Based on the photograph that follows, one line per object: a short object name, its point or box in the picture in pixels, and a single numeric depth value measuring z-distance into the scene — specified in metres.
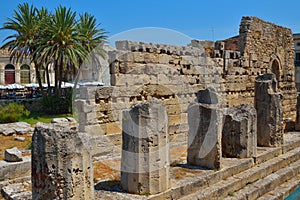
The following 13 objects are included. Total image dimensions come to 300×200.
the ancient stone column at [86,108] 8.33
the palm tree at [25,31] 21.11
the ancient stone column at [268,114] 8.57
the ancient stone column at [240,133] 7.30
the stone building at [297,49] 39.84
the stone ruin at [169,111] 4.20
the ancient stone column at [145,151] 5.10
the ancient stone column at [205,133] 6.45
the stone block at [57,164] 4.07
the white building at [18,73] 39.40
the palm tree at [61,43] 19.30
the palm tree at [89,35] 20.69
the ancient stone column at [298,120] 11.18
